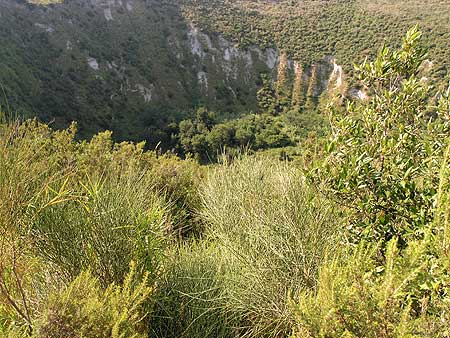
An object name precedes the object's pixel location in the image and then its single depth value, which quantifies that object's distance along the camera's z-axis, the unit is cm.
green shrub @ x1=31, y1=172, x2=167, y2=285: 289
